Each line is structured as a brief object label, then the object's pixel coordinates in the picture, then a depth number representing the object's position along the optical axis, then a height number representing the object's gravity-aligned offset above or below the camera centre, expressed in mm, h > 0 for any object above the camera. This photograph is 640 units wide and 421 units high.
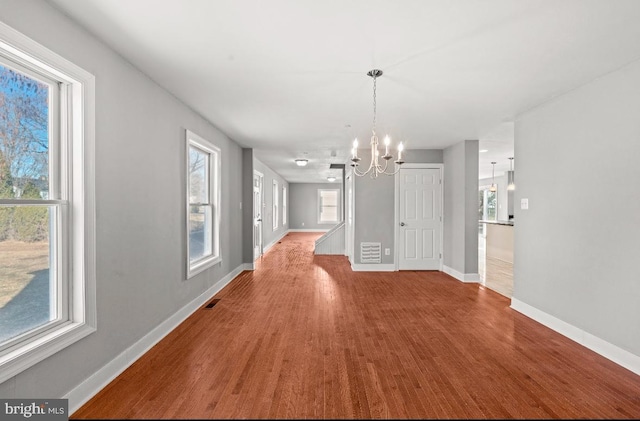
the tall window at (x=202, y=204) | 3760 +65
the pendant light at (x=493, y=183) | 11426 +985
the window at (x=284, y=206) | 12523 +131
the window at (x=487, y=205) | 12264 +156
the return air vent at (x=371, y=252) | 6035 -824
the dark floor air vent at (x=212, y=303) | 3893 -1192
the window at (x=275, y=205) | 10391 +141
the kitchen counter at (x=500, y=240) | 6617 -702
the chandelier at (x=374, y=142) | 2623 +656
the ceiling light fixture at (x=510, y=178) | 9712 +1049
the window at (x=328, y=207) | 14242 +94
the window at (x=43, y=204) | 1609 +34
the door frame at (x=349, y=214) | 6133 -106
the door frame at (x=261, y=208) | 7699 +29
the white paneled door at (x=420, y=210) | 5980 -20
